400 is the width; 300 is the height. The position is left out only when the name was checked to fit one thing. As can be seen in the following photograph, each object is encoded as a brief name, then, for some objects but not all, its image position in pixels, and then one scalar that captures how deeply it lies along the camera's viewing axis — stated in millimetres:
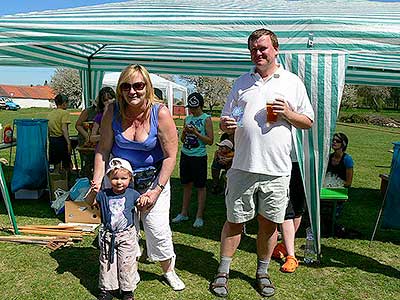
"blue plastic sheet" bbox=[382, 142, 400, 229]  4609
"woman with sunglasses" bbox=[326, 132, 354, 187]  4898
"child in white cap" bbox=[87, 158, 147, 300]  3000
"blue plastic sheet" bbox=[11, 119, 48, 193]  5734
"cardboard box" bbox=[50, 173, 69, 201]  5867
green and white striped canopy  3412
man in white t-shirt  2926
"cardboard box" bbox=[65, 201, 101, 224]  4840
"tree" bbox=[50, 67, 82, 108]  53875
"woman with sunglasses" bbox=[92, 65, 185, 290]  2918
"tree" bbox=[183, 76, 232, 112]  42531
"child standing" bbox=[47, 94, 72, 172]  6180
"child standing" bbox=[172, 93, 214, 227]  4688
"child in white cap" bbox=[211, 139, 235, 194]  4578
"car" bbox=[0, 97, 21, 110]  45438
